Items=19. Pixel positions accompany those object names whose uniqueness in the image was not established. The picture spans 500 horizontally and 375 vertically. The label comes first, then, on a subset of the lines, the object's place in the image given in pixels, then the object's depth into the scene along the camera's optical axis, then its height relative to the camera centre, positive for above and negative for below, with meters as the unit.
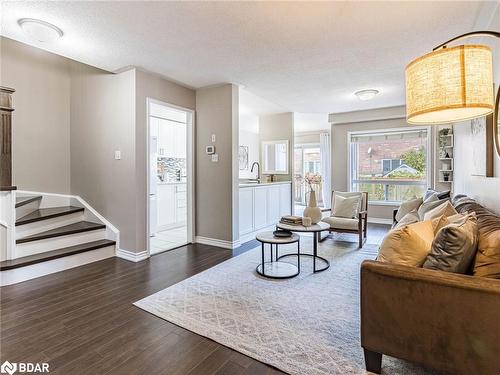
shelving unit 4.88 +0.52
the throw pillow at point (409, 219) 2.38 -0.34
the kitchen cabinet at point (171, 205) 5.35 -0.46
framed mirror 6.02 +0.56
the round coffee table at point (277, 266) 2.84 -0.98
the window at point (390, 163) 5.72 +0.41
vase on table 3.27 -0.37
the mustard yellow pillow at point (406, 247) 1.54 -0.37
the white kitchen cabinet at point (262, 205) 4.48 -0.42
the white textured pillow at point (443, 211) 2.18 -0.25
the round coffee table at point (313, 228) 3.00 -0.52
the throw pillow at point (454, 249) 1.38 -0.35
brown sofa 1.23 -0.65
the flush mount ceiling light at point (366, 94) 4.29 +1.39
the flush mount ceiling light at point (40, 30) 2.34 +1.36
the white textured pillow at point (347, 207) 4.29 -0.40
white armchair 3.98 -0.50
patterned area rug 1.66 -1.04
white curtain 8.62 +0.69
